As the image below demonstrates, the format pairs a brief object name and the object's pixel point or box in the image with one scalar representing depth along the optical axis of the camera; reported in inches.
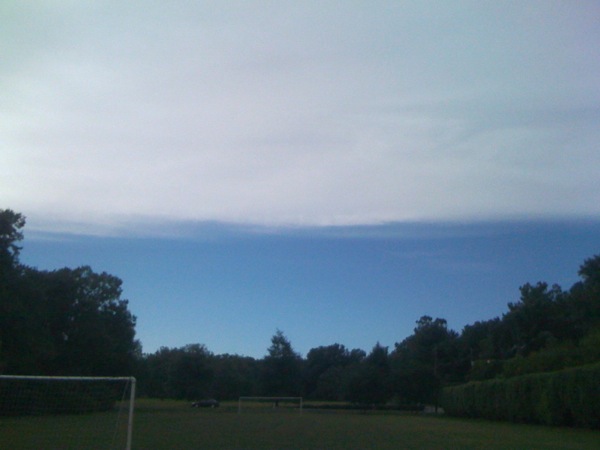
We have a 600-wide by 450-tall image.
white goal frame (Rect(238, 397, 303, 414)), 3361.2
